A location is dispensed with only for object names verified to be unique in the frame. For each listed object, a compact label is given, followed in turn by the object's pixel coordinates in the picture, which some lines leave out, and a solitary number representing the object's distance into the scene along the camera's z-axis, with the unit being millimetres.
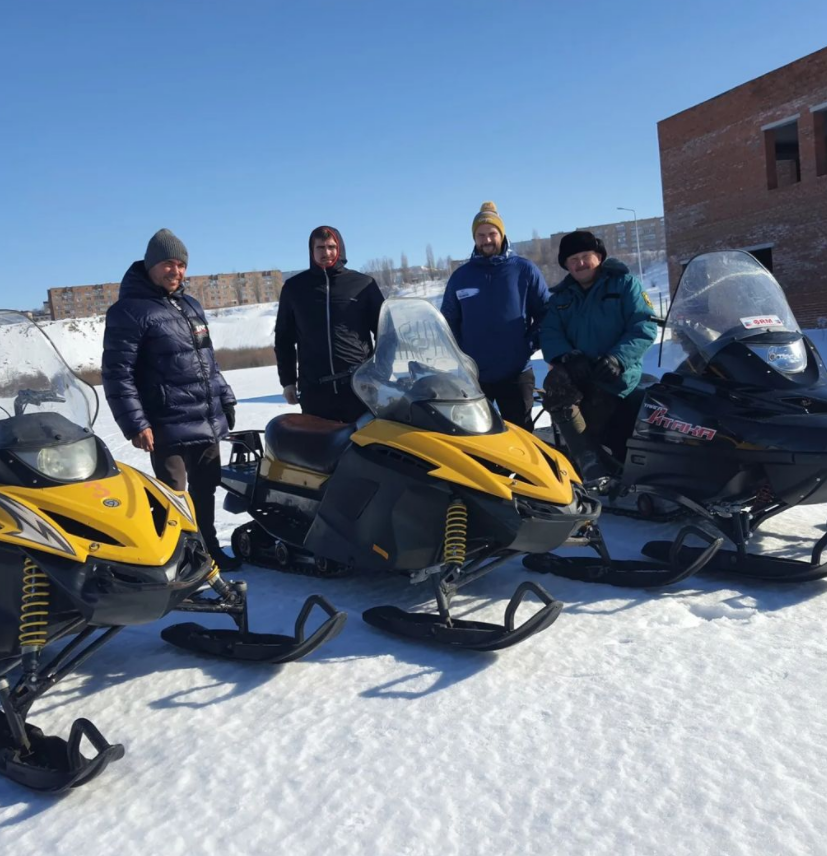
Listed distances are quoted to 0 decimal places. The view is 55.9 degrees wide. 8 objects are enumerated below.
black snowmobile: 3230
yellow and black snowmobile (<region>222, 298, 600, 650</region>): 2883
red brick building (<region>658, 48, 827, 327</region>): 20312
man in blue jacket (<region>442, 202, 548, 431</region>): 4551
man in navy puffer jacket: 3590
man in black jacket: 4219
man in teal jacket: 4176
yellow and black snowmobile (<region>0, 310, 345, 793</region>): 2273
